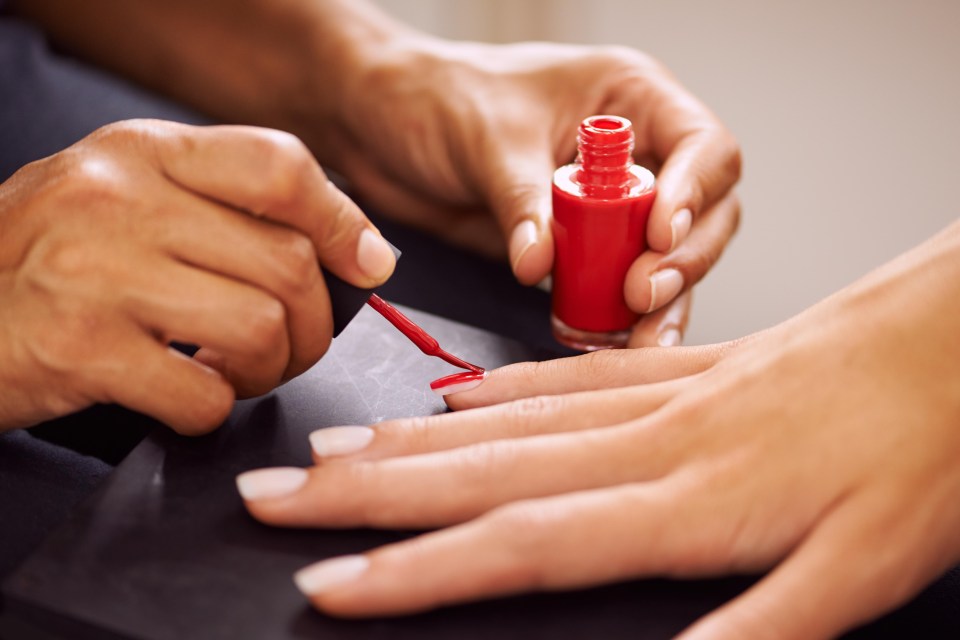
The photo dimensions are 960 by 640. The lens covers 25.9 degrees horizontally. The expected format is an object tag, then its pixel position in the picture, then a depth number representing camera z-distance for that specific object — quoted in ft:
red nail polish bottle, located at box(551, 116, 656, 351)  1.66
